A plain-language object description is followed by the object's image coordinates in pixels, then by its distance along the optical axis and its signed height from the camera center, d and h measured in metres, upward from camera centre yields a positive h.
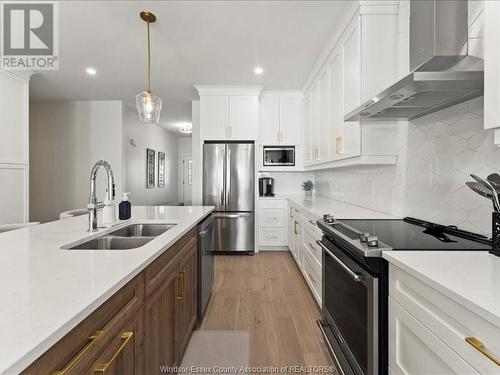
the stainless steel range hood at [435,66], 1.22 +0.61
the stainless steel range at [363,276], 1.17 -0.45
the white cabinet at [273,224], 4.51 -0.65
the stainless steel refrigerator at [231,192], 4.35 -0.12
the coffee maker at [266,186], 4.73 -0.02
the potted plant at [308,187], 4.80 -0.03
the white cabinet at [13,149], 3.42 +0.45
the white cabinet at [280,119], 4.67 +1.13
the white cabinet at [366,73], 2.18 +0.94
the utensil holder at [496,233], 1.06 -0.18
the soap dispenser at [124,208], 1.97 -0.18
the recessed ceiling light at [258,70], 3.65 +1.56
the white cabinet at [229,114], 4.41 +1.15
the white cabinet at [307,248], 2.41 -0.68
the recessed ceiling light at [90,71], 3.77 +1.59
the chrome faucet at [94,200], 1.53 -0.09
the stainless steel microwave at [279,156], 4.66 +0.50
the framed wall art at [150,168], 6.89 +0.41
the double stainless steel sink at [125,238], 1.49 -0.33
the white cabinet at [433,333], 0.69 -0.44
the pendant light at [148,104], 2.44 +0.73
